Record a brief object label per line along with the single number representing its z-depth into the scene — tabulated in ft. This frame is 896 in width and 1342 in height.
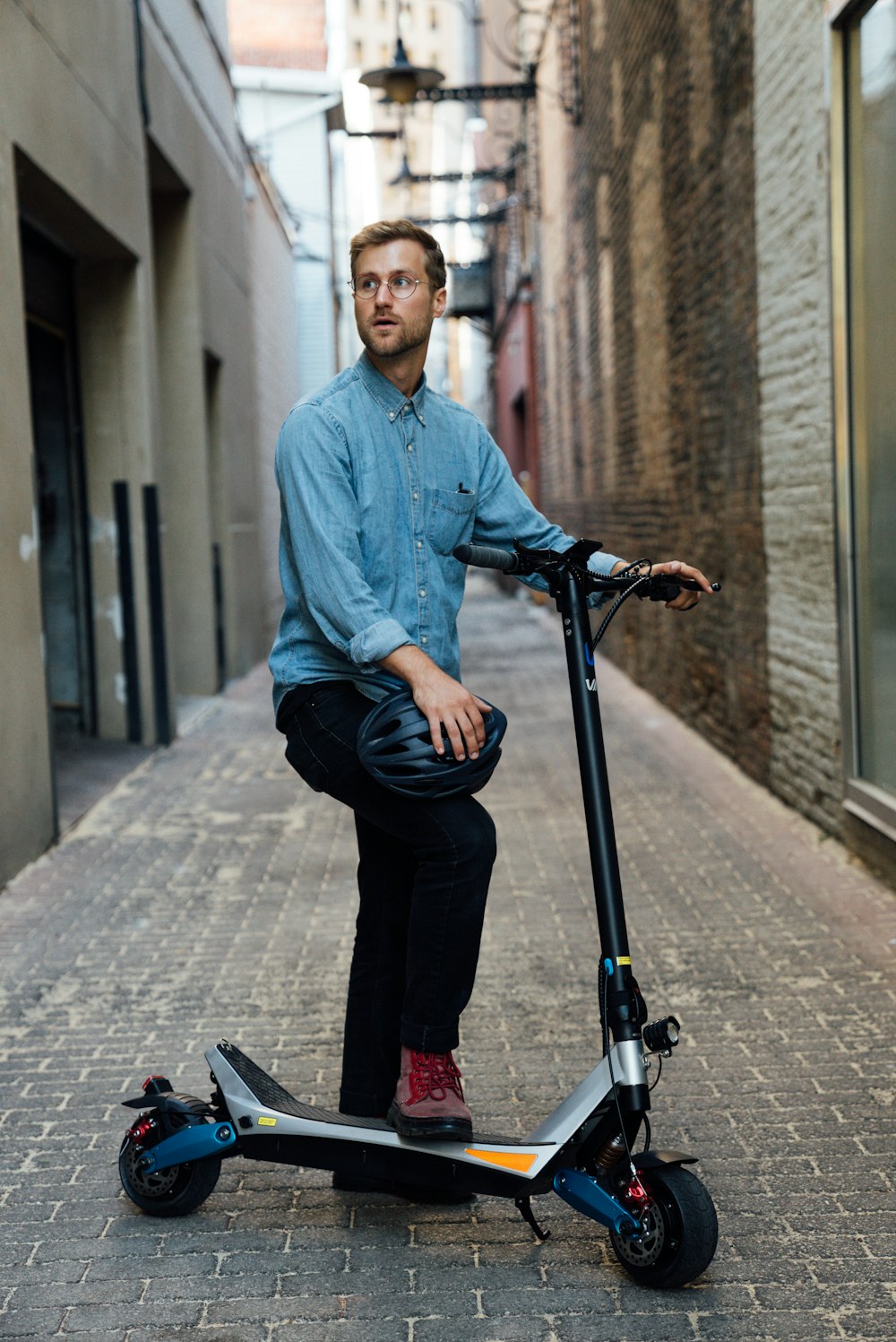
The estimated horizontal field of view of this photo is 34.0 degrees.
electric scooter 8.95
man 9.29
